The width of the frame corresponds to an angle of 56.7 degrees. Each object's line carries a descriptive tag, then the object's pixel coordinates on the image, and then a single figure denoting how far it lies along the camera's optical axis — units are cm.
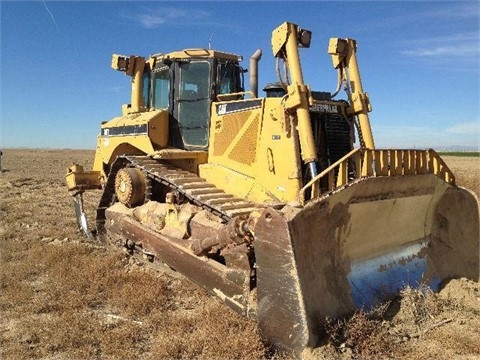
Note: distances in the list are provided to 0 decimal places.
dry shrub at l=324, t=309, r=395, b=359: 399
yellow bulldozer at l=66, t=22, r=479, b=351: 418
